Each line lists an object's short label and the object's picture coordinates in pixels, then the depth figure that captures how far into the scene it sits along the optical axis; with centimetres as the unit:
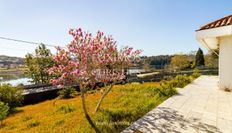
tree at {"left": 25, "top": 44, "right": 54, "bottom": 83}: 1128
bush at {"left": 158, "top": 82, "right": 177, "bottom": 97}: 453
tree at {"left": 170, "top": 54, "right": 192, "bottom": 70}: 1995
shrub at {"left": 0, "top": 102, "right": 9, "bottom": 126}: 345
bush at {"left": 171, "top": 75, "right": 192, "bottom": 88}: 589
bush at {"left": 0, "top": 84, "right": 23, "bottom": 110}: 535
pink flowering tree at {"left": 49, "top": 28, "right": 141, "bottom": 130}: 293
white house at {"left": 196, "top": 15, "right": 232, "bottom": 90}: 468
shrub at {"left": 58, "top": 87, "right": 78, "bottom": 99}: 605
